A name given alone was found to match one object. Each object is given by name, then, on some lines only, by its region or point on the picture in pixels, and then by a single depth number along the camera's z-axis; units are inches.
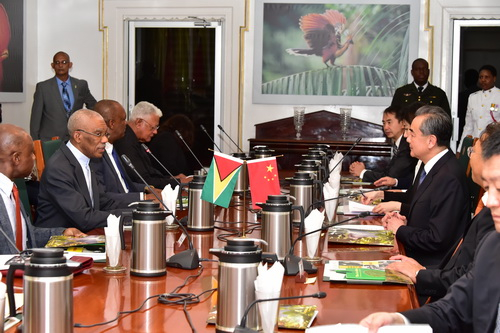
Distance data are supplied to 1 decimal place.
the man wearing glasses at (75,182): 141.3
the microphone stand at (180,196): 140.6
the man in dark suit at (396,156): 222.5
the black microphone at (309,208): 133.7
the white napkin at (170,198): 137.3
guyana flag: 119.8
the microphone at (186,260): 101.3
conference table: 76.5
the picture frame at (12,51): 328.2
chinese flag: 124.3
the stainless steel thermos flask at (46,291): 66.1
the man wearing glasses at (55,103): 323.9
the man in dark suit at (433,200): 131.5
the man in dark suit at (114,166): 179.4
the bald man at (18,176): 122.0
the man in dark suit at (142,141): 218.2
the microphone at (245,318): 64.0
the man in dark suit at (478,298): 70.9
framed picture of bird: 347.3
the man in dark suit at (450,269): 99.1
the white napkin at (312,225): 107.6
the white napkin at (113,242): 98.3
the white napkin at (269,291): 69.0
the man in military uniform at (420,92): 317.4
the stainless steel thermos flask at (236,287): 71.6
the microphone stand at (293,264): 98.5
